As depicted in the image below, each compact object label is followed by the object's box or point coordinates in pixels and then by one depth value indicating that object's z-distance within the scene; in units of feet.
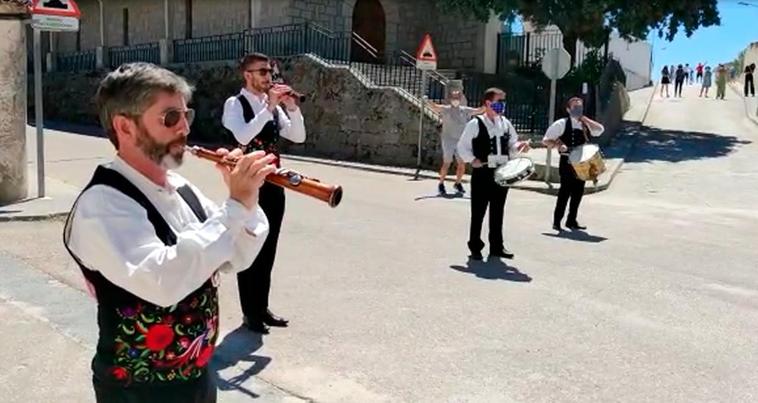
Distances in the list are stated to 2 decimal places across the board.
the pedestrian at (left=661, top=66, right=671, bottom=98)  132.36
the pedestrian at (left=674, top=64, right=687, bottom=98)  121.17
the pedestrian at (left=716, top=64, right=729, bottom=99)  113.91
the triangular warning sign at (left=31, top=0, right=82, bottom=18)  29.68
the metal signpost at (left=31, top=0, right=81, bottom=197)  29.66
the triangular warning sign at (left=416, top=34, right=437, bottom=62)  48.62
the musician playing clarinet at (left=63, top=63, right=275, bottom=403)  6.36
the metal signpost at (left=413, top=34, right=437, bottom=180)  48.28
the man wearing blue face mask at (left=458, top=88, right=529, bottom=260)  24.43
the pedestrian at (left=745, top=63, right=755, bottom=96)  108.68
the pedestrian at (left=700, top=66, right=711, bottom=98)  121.49
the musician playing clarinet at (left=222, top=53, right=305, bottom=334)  15.81
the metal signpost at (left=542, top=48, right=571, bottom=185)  45.60
